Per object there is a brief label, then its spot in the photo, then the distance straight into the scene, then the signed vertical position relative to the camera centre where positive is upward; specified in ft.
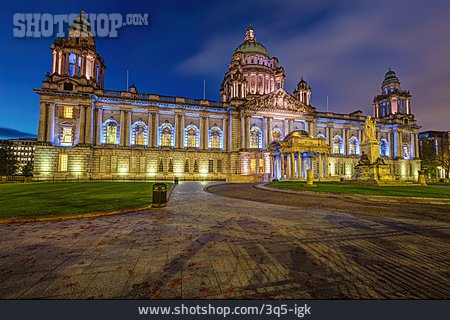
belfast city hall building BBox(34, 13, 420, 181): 128.91 +26.17
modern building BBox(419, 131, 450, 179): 224.53 +20.23
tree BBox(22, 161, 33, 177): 191.18 +0.91
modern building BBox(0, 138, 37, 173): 393.70 +35.07
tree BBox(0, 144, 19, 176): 169.17 +4.50
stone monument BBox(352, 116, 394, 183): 79.00 +2.67
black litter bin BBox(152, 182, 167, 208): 32.24 -3.64
